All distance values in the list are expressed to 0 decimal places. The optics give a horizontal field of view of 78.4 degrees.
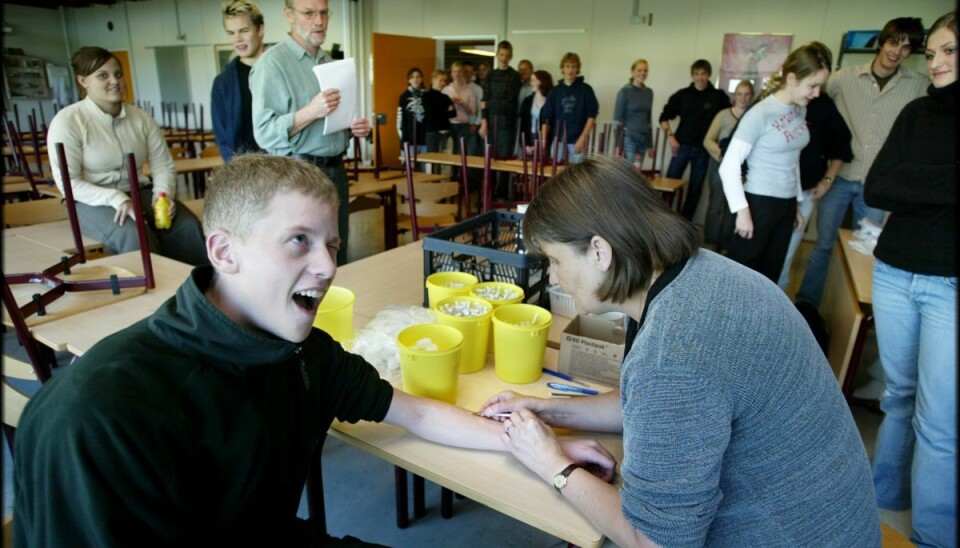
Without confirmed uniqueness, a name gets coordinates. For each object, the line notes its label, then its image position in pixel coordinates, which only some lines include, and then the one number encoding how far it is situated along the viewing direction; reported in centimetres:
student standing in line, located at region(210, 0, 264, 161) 275
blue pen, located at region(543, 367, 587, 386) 135
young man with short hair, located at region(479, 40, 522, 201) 609
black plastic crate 150
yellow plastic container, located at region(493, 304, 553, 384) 126
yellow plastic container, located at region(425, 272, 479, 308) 146
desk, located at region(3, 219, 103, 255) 232
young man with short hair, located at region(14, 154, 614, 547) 73
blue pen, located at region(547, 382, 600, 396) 128
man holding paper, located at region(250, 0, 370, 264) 236
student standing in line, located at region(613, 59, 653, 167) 571
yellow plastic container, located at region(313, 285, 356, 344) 139
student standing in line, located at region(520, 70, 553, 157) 579
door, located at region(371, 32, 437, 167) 738
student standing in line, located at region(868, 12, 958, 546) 146
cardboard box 129
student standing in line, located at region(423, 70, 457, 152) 601
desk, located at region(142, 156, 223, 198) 461
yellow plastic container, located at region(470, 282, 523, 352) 147
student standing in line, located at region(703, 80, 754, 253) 474
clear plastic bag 137
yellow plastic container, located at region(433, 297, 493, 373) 130
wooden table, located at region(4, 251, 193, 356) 148
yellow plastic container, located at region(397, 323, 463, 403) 119
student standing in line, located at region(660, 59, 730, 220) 529
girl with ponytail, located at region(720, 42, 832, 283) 233
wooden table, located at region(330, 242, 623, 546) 96
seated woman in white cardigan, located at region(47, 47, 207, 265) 245
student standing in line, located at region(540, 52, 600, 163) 528
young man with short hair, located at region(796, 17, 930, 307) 322
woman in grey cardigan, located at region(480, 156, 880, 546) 84
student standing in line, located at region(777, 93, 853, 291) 305
